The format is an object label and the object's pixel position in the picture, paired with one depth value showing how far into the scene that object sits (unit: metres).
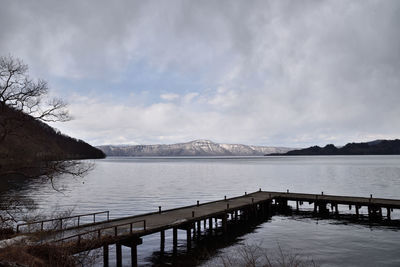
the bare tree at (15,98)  21.08
